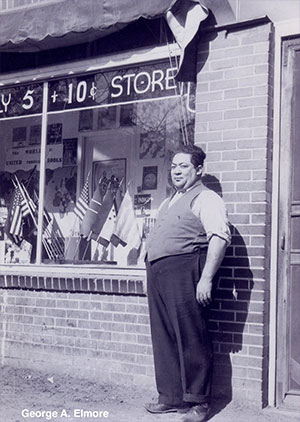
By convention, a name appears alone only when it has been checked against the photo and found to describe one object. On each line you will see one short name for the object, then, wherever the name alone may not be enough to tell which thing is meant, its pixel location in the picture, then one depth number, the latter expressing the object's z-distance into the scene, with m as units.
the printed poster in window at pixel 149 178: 6.87
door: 5.11
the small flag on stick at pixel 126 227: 6.82
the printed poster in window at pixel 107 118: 7.06
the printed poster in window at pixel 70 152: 7.48
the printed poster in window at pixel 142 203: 6.85
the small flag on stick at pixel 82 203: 7.07
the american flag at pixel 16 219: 7.46
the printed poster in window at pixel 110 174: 7.09
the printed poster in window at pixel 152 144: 6.76
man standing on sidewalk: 4.72
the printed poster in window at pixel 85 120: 7.26
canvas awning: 5.42
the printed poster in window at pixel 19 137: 7.68
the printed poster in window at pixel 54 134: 7.34
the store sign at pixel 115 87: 5.96
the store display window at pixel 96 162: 6.30
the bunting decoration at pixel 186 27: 5.37
